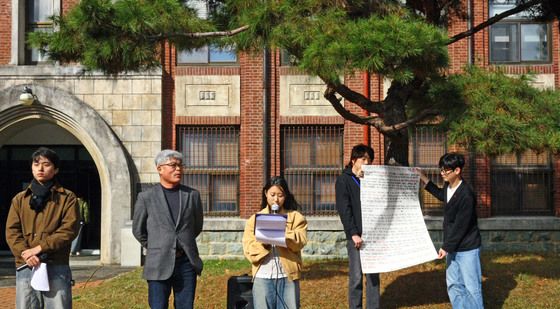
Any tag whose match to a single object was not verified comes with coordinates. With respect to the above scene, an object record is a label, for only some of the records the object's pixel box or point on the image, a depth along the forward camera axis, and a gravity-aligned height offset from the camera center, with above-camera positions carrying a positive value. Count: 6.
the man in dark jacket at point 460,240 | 7.32 -0.78
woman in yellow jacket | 6.59 -0.90
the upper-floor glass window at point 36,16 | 16.14 +3.35
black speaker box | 7.07 -1.26
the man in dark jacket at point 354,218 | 7.58 -0.57
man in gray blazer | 6.25 -0.63
